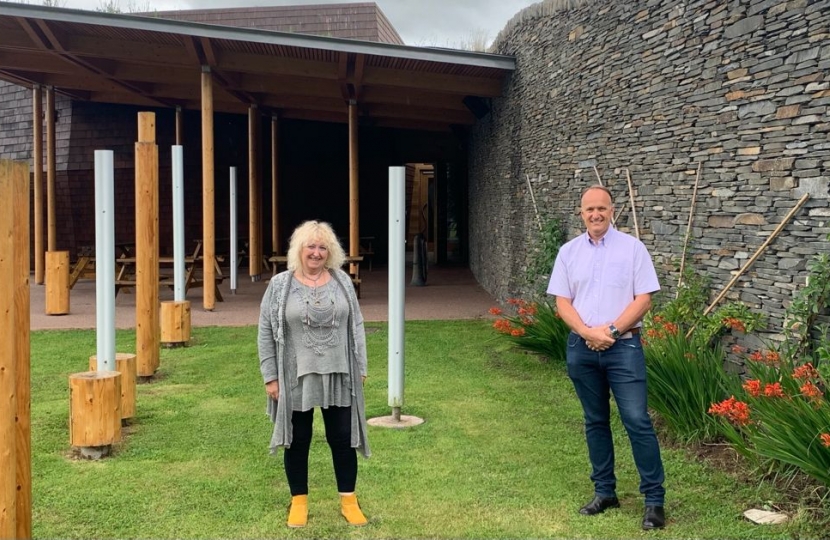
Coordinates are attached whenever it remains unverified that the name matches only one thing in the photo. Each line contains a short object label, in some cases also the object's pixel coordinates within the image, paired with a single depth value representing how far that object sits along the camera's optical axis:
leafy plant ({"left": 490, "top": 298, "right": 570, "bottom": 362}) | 7.02
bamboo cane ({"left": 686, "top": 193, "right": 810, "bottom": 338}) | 4.89
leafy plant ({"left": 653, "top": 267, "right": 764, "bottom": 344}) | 5.27
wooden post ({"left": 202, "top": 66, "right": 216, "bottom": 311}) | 10.25
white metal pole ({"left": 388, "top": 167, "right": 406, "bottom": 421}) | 5.14
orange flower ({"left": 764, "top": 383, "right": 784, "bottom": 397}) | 3.75
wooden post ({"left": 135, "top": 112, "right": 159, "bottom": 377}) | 5.82
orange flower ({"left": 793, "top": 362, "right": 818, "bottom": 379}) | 3.89
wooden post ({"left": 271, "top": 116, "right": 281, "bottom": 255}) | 14.97
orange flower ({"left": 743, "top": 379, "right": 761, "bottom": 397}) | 3.85
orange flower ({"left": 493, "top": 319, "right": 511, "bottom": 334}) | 7.38
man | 3.36
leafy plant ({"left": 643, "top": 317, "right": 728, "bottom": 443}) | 4.58
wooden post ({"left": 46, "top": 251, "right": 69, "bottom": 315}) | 9.92
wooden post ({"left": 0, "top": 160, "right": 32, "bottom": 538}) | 2.58
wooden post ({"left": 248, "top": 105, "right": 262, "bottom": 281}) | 13.70
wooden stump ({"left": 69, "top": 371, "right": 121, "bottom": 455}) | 4.44
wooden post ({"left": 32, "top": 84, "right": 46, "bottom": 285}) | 13.01
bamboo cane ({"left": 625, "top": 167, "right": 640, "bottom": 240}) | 6.95
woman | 3.31
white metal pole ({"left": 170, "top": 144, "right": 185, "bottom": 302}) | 7.96
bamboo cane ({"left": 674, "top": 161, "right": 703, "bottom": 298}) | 6.07
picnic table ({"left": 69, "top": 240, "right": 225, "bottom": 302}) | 10.69
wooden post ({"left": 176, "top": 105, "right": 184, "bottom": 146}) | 14.14
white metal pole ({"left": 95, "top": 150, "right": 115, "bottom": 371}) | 4.75
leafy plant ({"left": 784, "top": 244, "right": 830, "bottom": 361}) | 4.52
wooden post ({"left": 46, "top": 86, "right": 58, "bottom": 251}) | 12.84
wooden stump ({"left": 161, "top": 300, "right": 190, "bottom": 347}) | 7.98
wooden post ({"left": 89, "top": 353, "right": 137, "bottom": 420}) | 5.11
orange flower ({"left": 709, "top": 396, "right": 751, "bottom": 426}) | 3.86
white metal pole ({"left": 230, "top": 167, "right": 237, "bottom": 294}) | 12.30
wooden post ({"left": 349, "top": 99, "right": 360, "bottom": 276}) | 11.99
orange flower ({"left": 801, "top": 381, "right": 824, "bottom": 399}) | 3.56
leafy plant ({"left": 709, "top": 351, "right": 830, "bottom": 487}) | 3.52
